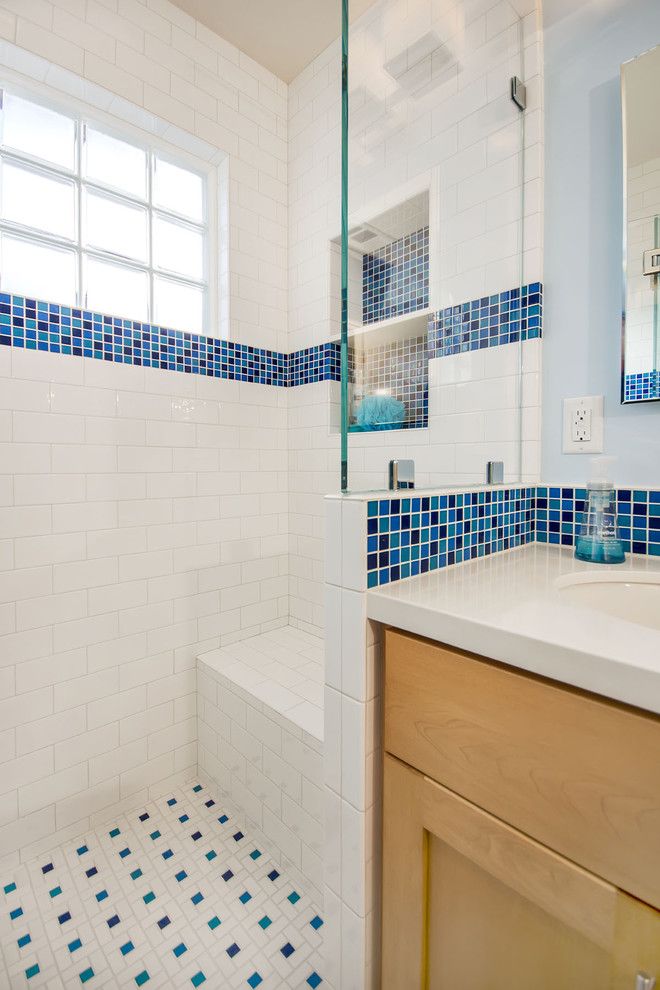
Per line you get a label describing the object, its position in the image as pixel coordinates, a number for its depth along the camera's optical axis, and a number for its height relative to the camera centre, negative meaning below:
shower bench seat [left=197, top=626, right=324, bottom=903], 1.29 -0.83
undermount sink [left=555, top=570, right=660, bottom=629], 0.84 -0.21
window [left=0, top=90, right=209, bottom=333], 1.53 +1.00
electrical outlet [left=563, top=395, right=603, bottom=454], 1.11 +0.15
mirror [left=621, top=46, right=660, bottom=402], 1.00 +0.58
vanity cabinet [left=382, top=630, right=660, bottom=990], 0.48 -0.43
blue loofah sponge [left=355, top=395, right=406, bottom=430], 0.92 +0.15
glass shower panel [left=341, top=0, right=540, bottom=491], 0.92 +0.56
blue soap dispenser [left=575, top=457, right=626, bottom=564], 0.97 -0.09
